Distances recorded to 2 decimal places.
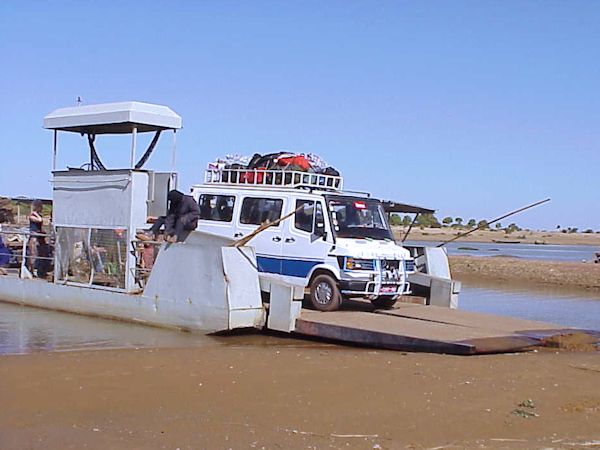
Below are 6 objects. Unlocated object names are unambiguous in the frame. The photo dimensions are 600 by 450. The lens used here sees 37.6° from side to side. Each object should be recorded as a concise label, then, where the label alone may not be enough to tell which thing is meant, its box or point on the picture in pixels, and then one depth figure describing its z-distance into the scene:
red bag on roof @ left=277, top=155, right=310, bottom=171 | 15.84
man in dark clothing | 14.52
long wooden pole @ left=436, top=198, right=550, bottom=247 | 14.11
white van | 13.99
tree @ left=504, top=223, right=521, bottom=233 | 134.25
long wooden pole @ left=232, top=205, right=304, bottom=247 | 13.59
